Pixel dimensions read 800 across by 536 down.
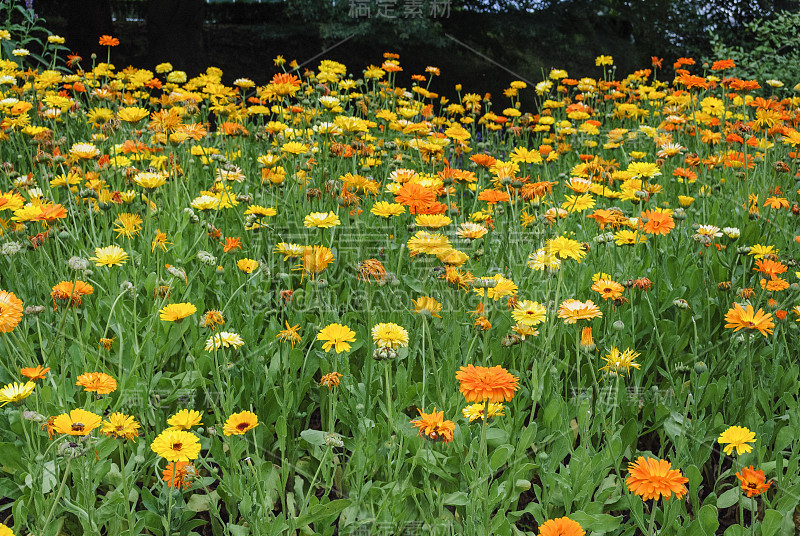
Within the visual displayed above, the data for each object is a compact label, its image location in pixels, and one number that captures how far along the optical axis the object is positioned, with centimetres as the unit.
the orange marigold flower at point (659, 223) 207
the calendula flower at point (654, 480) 121
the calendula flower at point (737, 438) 138
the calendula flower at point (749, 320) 153
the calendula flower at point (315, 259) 194
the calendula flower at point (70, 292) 160
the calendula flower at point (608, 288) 181
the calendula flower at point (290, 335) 171
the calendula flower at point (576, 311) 162
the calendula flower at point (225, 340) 163
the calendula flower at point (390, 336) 151
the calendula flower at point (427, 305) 166
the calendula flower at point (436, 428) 129
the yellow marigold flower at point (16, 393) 130
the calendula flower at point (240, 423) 132
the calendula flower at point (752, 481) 126
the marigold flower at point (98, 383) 140
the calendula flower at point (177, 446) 126
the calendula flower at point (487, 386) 119
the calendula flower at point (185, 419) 139
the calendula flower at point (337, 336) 149
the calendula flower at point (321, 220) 207
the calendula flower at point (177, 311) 157
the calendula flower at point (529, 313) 168
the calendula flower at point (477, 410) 150
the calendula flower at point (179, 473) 134
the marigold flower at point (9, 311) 135
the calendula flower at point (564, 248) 187
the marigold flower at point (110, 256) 187
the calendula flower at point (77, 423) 121
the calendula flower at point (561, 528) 108
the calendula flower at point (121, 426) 142
